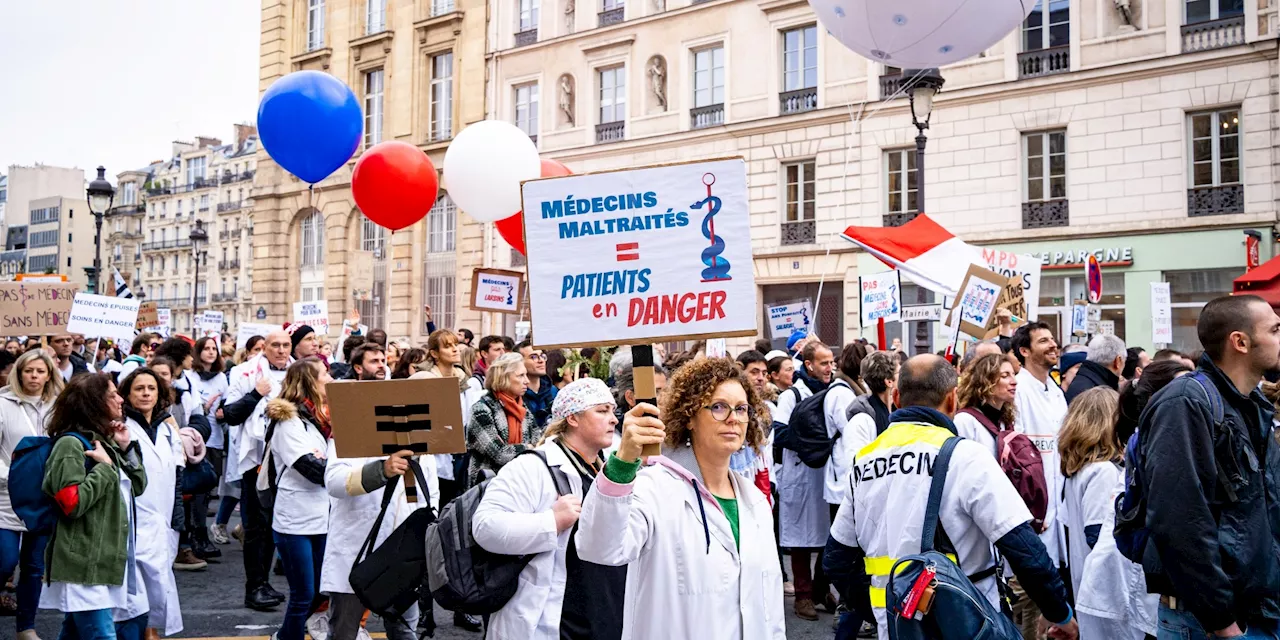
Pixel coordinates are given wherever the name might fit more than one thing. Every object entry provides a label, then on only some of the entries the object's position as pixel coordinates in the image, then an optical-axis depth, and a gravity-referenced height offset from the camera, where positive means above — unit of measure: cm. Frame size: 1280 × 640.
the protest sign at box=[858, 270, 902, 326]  1327 +55
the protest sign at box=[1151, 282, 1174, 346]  1395 +40
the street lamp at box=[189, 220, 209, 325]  3312 +339
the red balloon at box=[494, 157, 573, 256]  1217 +141
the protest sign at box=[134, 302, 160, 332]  1828 +46
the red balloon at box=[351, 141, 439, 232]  1106 +169
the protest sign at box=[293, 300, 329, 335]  1545 +41
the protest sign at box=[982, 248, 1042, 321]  1157 +80
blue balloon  1020 +216
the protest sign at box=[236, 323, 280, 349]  1279 +14
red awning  1238 +71
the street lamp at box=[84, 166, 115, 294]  1686 +238
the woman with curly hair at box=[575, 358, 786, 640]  298 -56
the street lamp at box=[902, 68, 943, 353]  1242 +283
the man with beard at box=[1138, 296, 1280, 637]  322 -50
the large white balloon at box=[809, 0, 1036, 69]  721 +224
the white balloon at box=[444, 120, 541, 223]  1105 +186
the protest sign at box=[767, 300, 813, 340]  1488 +36
